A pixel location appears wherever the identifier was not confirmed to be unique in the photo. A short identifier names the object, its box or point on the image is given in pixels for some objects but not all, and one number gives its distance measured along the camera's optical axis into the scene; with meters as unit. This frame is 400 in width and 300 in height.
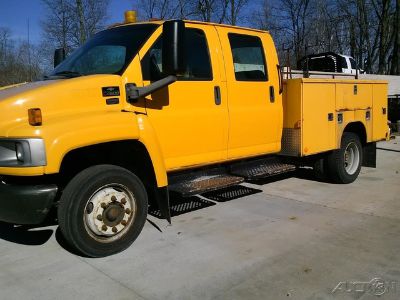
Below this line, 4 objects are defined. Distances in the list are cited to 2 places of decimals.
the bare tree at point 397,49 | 28.59
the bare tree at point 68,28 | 26.44
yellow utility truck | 4.02
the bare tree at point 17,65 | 23.17
